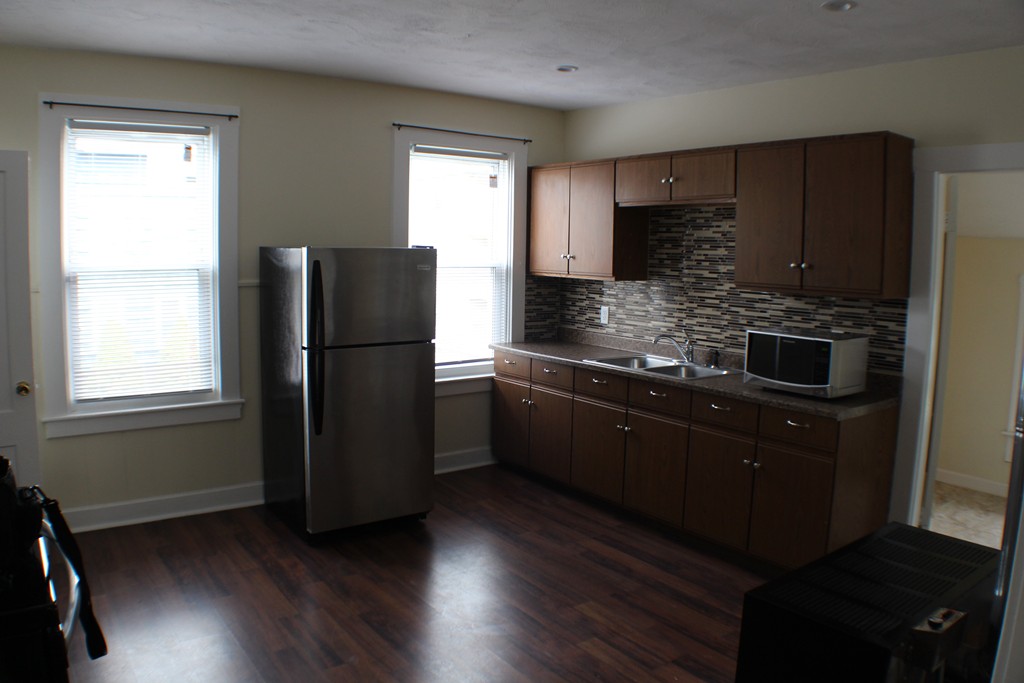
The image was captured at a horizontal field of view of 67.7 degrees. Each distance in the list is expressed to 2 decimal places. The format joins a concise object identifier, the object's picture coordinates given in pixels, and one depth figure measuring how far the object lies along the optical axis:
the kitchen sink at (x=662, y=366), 4.36
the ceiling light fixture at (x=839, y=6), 2.73
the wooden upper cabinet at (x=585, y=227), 4.61
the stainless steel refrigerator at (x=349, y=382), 3.74
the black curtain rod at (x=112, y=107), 3.66
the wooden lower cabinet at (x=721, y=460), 3.34
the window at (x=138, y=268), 3.77
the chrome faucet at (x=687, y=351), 4.51
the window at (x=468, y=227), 4.80
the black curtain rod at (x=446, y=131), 4.65
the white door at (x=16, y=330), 3.28
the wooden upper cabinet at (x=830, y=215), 3.37
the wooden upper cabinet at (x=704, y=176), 3.91
